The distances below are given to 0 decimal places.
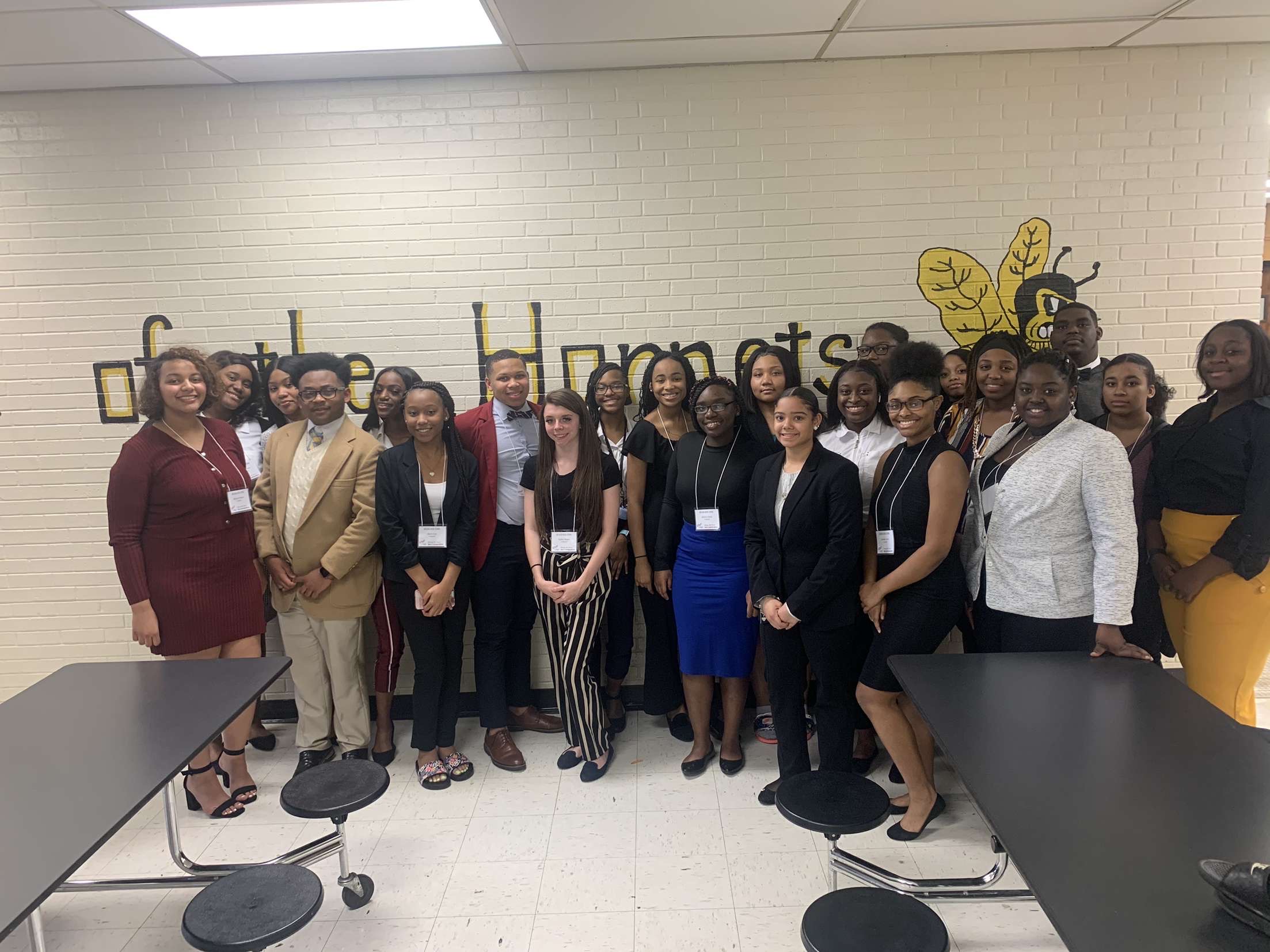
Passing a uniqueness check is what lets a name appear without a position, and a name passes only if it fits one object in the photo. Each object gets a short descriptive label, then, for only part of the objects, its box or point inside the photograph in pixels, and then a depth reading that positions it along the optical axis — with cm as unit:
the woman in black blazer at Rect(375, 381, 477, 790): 299
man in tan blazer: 302
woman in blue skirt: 285
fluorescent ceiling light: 280
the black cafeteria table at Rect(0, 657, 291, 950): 139
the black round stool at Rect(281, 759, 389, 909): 214
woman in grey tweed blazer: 214
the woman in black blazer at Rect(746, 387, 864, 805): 255
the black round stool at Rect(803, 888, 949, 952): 158
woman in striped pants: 296
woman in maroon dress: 271
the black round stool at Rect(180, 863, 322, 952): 176
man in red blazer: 317
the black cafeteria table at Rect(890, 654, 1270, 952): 114
